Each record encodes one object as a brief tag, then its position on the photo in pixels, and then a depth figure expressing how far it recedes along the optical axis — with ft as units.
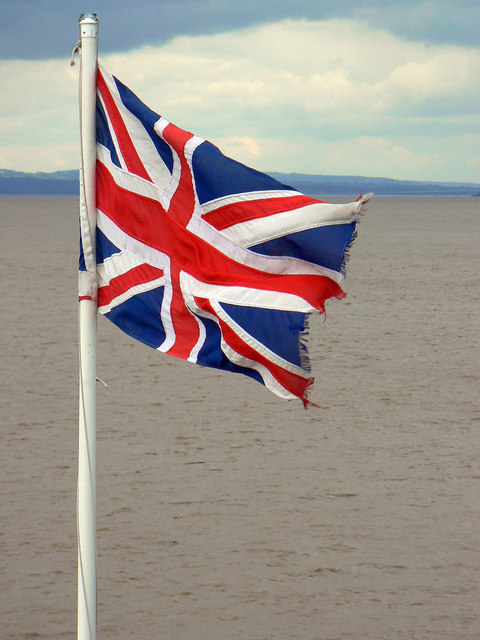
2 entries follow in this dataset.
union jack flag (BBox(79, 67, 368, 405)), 27.53
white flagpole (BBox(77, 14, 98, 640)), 26.76
